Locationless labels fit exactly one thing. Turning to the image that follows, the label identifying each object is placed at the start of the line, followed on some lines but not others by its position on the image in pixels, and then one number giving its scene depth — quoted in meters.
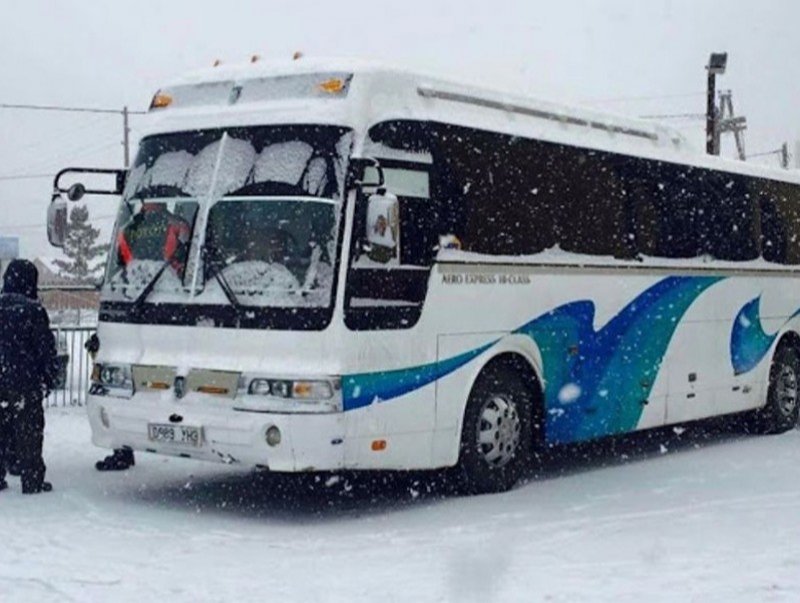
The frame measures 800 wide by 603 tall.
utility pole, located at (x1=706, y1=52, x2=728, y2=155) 30.67
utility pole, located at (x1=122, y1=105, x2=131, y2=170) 69.21
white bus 10.16
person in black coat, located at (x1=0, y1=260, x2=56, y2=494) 11.13
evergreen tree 92.19
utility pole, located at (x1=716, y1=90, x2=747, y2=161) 48.00
